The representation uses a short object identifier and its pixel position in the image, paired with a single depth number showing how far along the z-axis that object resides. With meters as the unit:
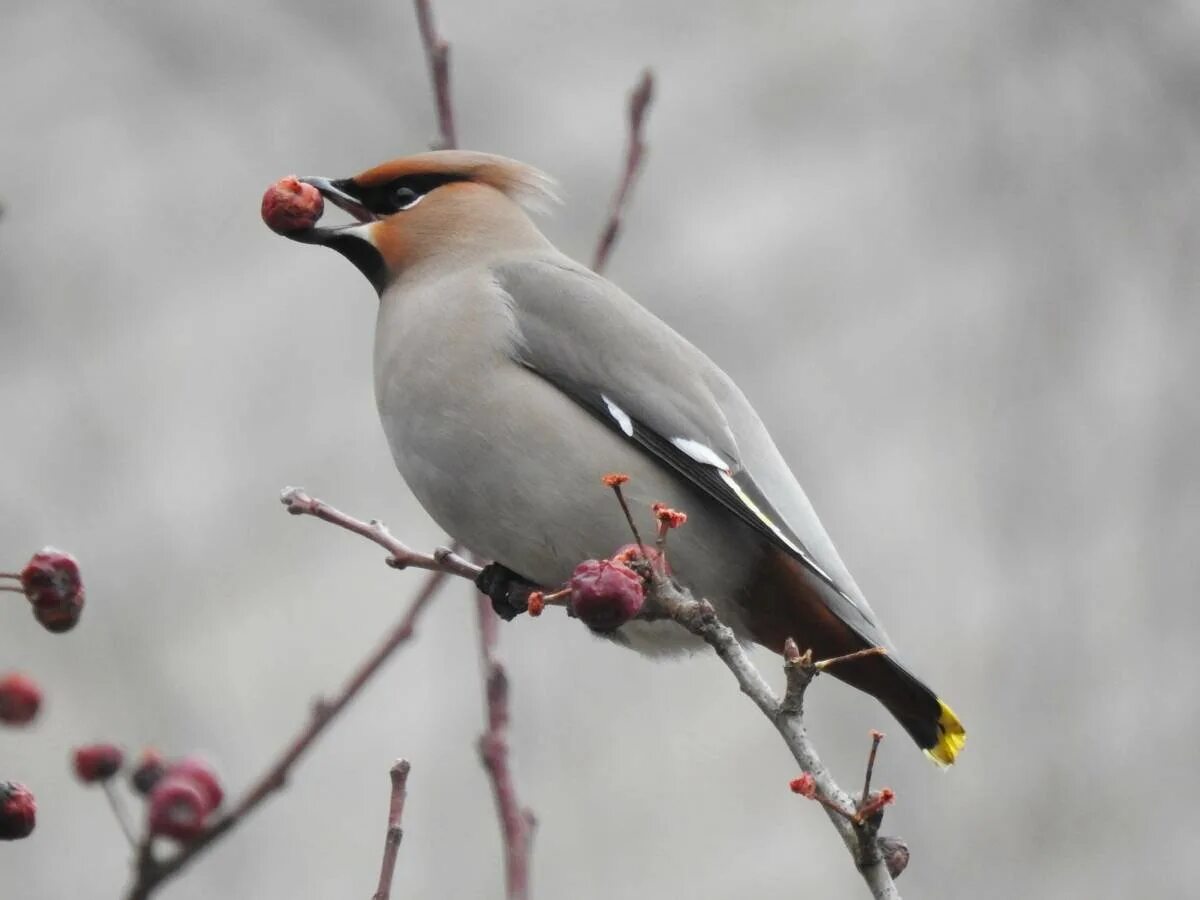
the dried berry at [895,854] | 4.55
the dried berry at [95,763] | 4.29
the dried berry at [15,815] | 3.96
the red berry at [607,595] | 4.84
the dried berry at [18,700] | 4.21
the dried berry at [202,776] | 3.76
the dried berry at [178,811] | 3.52
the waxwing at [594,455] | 7.14
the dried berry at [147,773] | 4.06
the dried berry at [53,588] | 4.26
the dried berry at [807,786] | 4.27
